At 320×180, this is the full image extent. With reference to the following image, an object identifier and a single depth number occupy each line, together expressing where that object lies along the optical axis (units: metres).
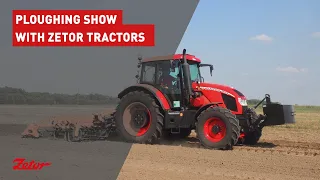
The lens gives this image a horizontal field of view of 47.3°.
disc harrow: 9.70
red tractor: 8.57
